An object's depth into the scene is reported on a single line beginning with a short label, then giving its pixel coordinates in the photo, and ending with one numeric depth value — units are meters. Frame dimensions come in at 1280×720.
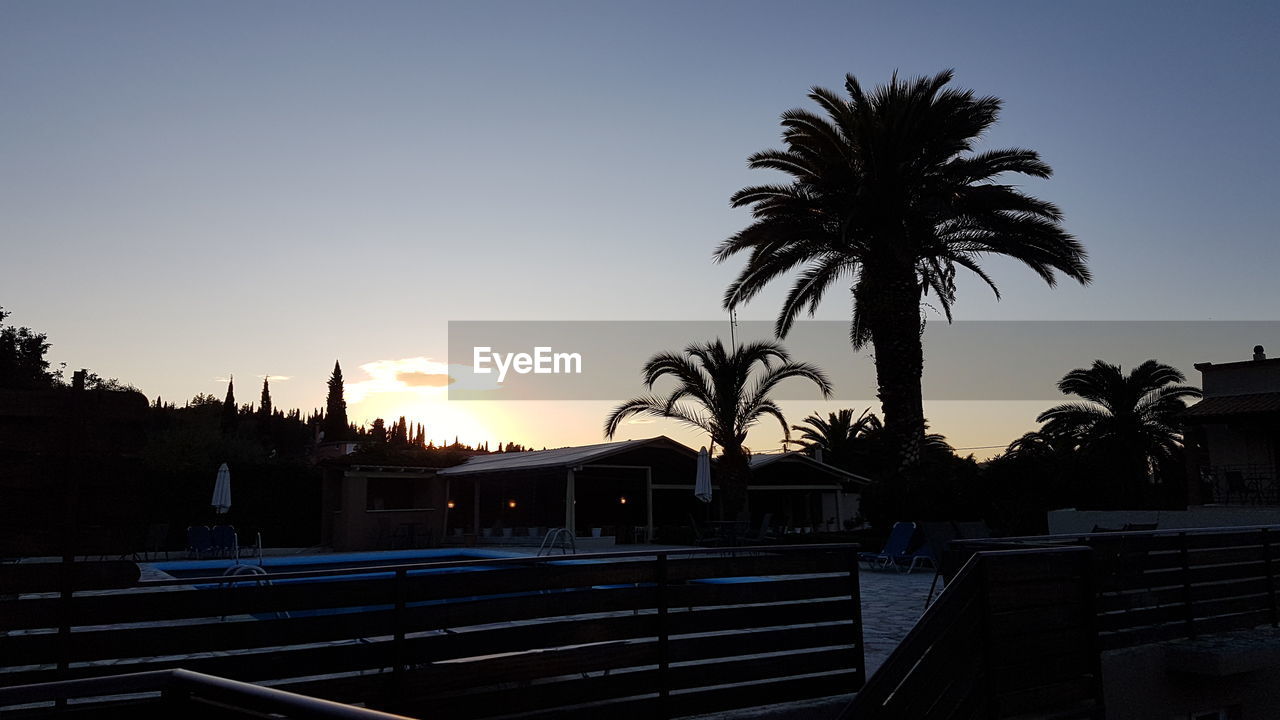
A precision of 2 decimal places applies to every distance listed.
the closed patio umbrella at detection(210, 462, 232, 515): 18.83
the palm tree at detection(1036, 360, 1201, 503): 30.36
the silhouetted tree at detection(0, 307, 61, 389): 32.94
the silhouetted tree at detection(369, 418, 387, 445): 78.03
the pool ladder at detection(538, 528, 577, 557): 13.89
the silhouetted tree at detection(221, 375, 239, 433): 61.66
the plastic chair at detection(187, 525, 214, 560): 18.11
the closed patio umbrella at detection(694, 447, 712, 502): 19.42
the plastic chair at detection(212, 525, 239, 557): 18.17
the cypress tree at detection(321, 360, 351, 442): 78.56
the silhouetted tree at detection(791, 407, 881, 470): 44.03
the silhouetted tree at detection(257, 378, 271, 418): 74.69
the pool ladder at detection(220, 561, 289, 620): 4.25
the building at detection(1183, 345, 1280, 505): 21.00
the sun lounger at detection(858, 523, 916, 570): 16.25
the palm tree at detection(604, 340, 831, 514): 22.91
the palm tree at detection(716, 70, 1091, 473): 18.11
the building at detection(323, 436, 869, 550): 25.19
